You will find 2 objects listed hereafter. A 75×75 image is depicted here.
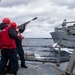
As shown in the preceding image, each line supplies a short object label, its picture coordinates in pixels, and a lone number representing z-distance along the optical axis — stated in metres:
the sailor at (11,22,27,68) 5.72
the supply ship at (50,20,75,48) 38.90
